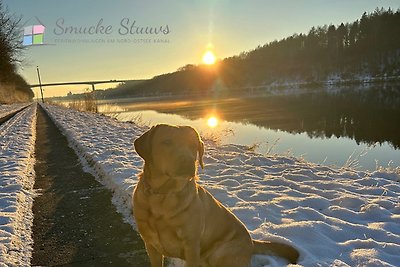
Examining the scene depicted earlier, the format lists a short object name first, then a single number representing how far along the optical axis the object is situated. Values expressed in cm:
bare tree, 4038
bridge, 14277
